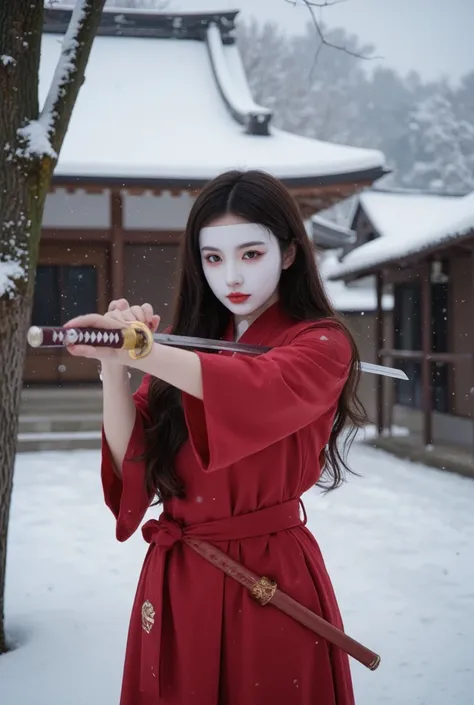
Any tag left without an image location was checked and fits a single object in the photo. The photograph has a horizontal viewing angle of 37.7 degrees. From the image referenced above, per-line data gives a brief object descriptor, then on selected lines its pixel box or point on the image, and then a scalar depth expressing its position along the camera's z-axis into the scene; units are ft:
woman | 4.68
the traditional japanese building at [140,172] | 26.40
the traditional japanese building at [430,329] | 24.41
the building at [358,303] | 44.09
